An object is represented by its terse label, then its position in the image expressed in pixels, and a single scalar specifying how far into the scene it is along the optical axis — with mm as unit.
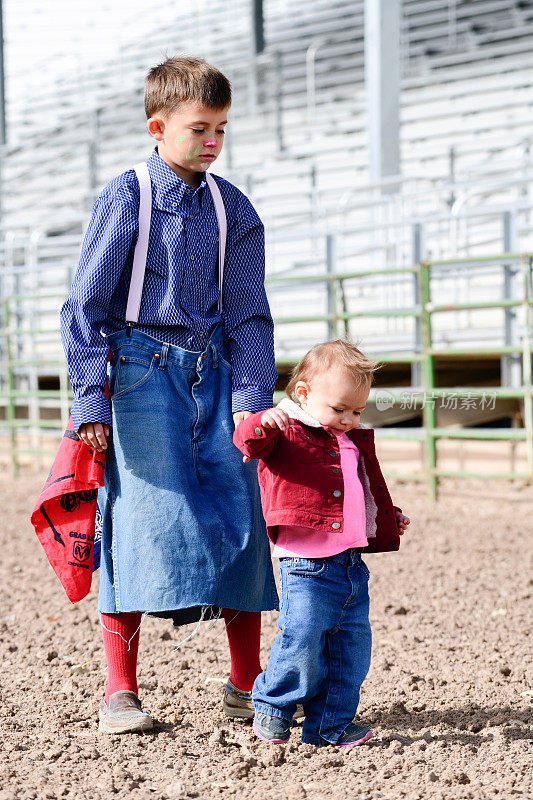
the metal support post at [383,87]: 20234
